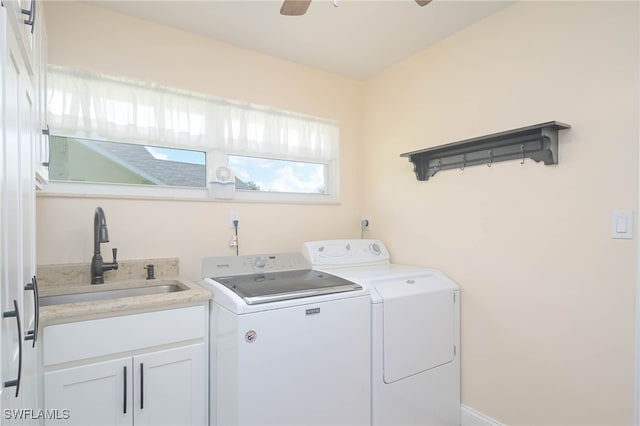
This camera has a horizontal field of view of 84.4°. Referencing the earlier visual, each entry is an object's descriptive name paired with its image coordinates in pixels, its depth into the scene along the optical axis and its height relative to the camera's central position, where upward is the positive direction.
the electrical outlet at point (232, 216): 2.40 -0.06
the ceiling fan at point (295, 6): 1.46 +0.86
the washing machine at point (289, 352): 1.57 -0.69
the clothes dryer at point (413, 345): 1.91 -0.78
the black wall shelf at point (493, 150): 1.75 +0.34
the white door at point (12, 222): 0.75 -0.03
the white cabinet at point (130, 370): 1.43 -0.71
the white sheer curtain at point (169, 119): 1.94 +0.57
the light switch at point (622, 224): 1.53 -0.07
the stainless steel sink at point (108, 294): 1.74 -0.46
